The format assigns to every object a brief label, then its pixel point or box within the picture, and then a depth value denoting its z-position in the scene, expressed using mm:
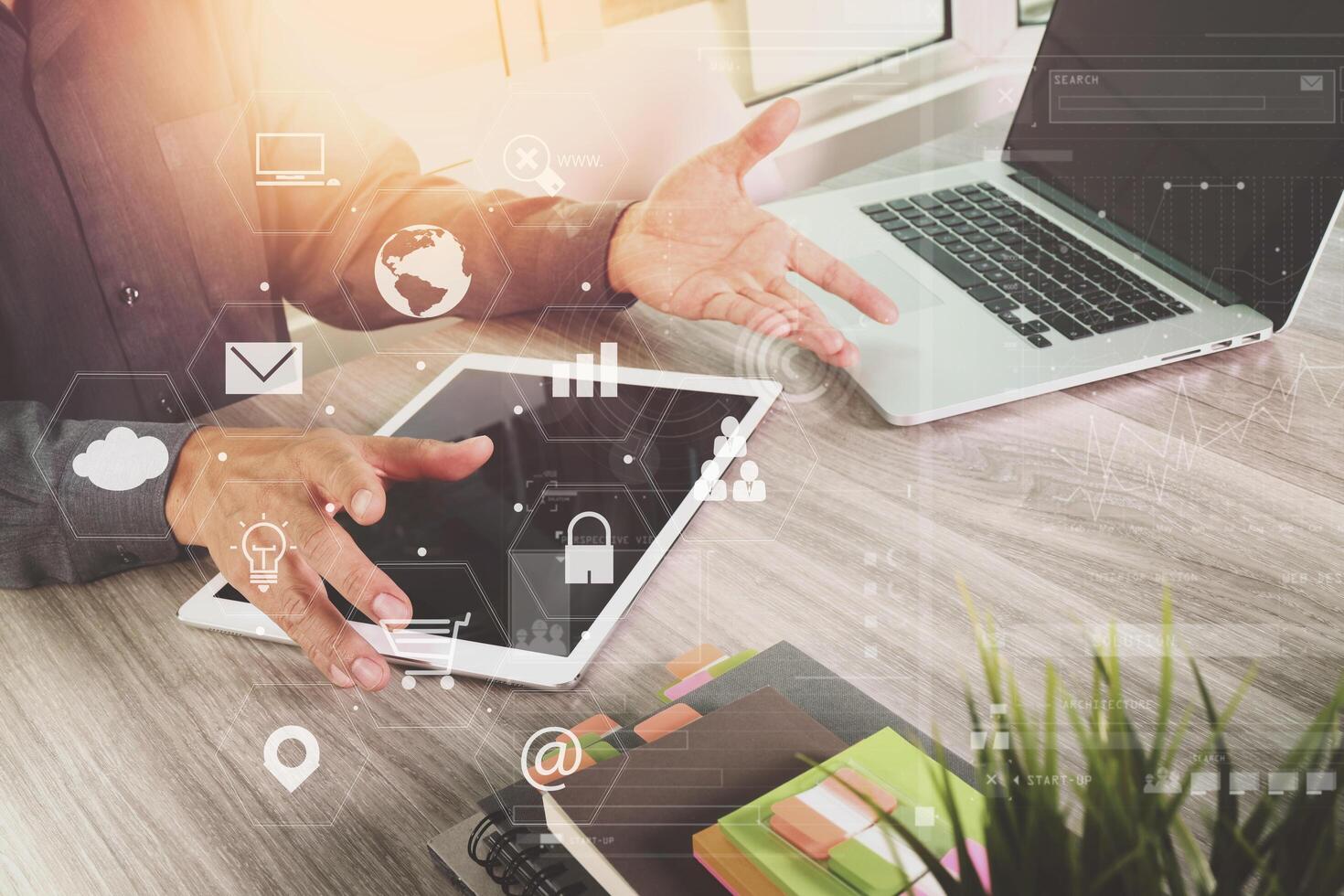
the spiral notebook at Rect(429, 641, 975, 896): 385
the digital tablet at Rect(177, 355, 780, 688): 474
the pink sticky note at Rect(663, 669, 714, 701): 459
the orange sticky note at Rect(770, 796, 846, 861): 346
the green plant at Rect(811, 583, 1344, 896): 244
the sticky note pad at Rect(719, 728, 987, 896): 340
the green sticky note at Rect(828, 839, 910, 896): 332
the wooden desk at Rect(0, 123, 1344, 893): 428
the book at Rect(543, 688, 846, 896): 359
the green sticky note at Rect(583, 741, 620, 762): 417
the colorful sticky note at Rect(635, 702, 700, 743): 424
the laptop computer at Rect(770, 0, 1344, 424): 476
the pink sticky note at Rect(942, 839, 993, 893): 339
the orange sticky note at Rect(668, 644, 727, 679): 477
